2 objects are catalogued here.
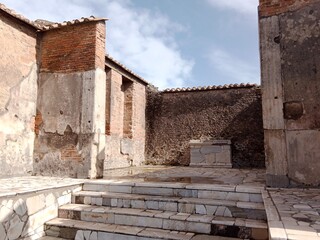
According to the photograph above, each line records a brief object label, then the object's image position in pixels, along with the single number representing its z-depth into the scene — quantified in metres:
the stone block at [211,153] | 9.32
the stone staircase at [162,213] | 3.49
